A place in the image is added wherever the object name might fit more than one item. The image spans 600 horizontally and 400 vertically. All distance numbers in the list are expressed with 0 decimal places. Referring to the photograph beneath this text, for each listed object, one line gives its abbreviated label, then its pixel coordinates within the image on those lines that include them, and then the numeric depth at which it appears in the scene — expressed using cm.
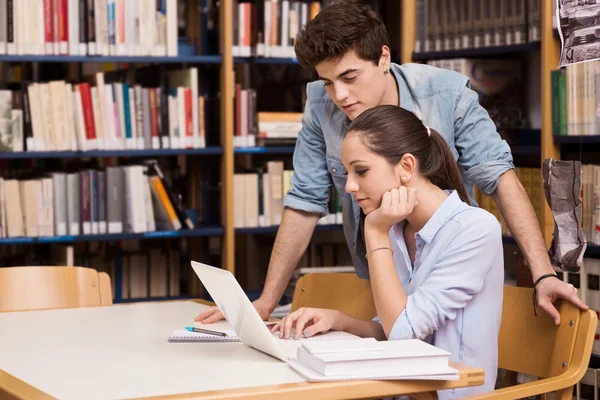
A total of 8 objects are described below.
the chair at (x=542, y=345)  381
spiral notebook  402
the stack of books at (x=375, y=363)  311
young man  455
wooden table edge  300
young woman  388
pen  412
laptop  350
